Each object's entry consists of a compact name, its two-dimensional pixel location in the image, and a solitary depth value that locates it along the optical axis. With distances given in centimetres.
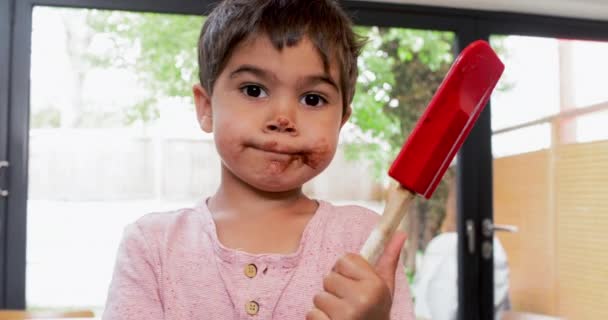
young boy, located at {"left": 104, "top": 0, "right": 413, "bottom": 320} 87
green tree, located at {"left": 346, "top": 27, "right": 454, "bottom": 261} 303
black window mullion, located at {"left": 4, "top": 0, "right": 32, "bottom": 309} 246
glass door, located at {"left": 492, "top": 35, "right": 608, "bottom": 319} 310
